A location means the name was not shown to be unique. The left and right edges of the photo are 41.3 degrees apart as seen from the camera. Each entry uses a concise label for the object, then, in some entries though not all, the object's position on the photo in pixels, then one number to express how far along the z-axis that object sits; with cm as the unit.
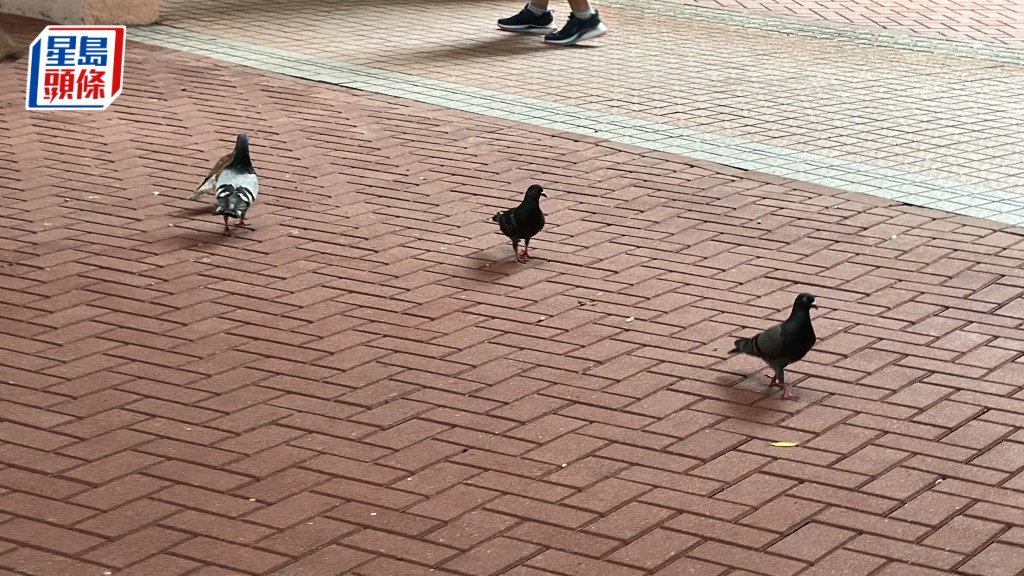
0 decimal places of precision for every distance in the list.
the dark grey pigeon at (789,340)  532
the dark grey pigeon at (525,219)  661
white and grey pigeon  686
